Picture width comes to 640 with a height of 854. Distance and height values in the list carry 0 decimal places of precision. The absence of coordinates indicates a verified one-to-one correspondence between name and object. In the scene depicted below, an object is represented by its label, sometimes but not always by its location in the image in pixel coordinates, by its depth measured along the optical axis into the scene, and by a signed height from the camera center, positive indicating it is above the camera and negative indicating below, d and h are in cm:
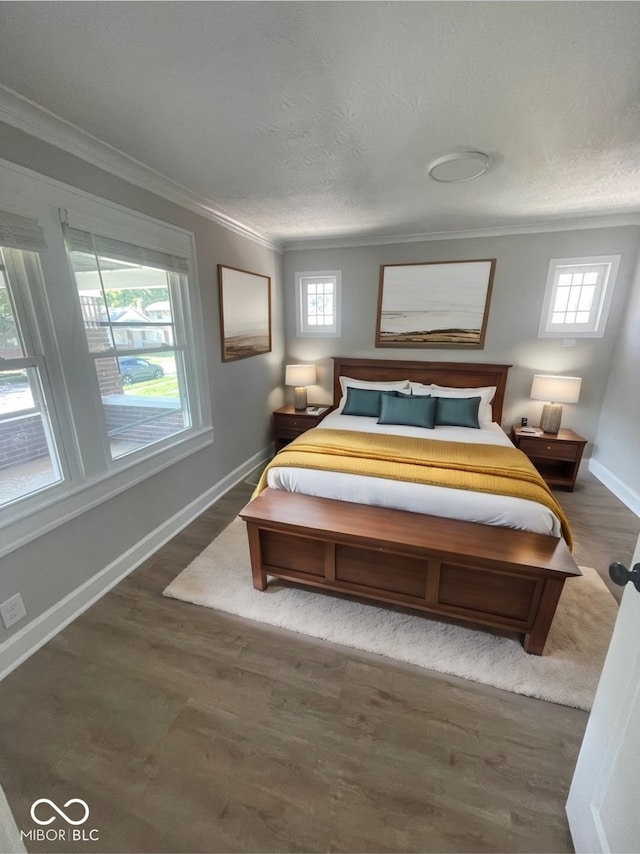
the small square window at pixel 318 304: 400 +24
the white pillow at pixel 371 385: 369 -66
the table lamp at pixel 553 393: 324 -66
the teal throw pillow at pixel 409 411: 312 -79
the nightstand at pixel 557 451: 320 -120
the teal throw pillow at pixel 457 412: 318 -81
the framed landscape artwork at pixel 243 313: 301 +12
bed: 166 -108
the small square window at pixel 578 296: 323 +26
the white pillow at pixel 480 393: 339 -69
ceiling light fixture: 188 +90
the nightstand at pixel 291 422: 393 -111
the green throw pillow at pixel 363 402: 349 -79
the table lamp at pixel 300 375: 398 -58
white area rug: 156 -158
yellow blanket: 195 -89
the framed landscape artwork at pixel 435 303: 355 +22
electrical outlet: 157 -131
